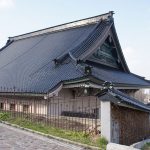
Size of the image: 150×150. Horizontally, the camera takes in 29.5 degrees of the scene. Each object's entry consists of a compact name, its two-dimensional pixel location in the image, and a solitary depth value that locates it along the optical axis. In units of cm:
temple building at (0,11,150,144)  1280
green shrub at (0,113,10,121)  1178
